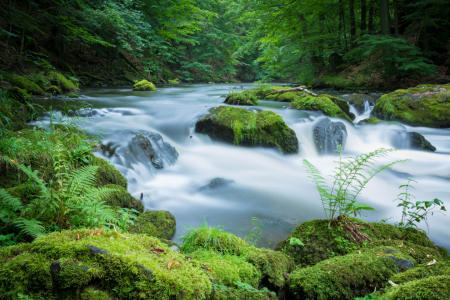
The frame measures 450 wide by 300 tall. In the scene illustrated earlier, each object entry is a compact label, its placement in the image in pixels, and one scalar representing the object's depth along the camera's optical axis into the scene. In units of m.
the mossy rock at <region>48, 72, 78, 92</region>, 11.69
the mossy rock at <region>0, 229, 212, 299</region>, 1.35
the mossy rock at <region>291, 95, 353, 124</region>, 10.01
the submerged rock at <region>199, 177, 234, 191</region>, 5.54
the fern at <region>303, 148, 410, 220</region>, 2.88
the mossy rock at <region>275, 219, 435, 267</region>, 2.67
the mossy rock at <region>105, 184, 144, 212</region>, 3.38
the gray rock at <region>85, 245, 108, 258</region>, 1.47
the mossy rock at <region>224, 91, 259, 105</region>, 11.09
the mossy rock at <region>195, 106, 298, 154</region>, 7.63
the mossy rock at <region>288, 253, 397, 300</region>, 1.95
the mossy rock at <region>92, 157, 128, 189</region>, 3.85
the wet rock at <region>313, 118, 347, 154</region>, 8.02
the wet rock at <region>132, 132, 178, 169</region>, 6.10
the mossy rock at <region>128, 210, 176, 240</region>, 3.14
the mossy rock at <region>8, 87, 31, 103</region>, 7.07
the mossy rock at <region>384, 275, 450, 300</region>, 1.47
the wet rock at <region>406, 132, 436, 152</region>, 8.08
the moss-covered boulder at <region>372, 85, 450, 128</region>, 9.87
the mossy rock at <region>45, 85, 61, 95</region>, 10.70
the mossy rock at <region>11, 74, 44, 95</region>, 8.82
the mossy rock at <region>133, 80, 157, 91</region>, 15.55
